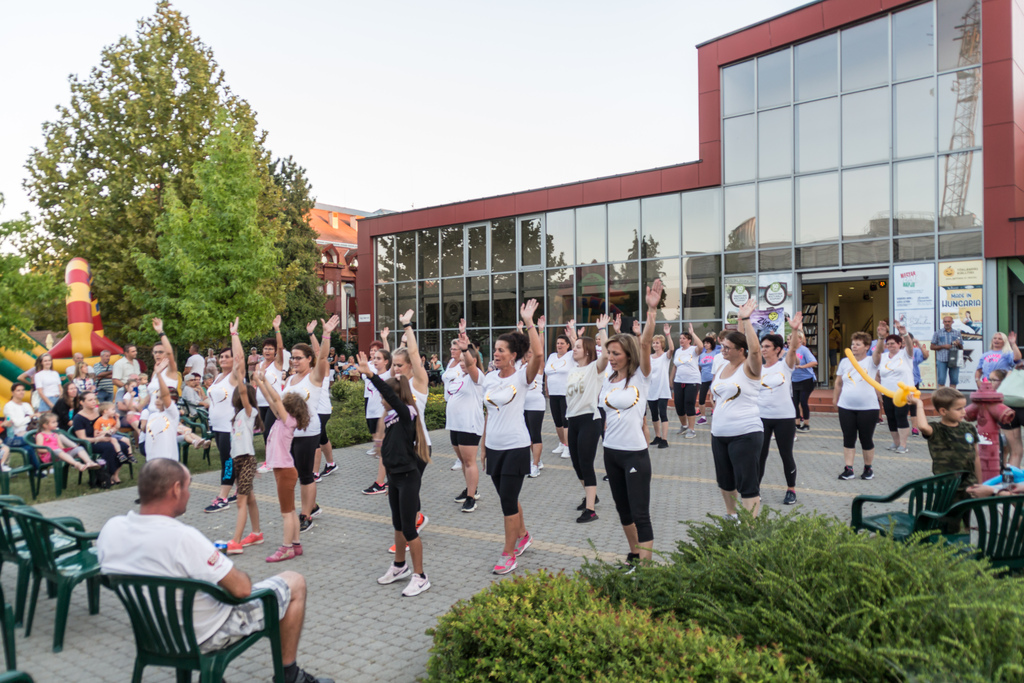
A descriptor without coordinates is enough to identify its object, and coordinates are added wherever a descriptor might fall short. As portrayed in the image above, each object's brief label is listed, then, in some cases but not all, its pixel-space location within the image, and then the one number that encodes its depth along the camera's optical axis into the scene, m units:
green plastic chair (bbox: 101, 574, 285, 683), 3.10
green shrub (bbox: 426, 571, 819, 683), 2.93
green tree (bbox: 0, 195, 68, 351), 15.12
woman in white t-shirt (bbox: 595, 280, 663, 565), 5.17
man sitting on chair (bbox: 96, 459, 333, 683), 3.18
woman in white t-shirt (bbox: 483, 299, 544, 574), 5.66
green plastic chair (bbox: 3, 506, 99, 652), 4.45
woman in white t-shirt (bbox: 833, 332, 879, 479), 8.58
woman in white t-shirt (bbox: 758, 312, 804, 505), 7.56
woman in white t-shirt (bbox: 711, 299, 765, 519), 5.89
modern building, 15.58
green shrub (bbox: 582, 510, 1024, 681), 2.84
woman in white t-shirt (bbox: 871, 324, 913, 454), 9.90
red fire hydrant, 5.79
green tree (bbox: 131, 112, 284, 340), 19.41
